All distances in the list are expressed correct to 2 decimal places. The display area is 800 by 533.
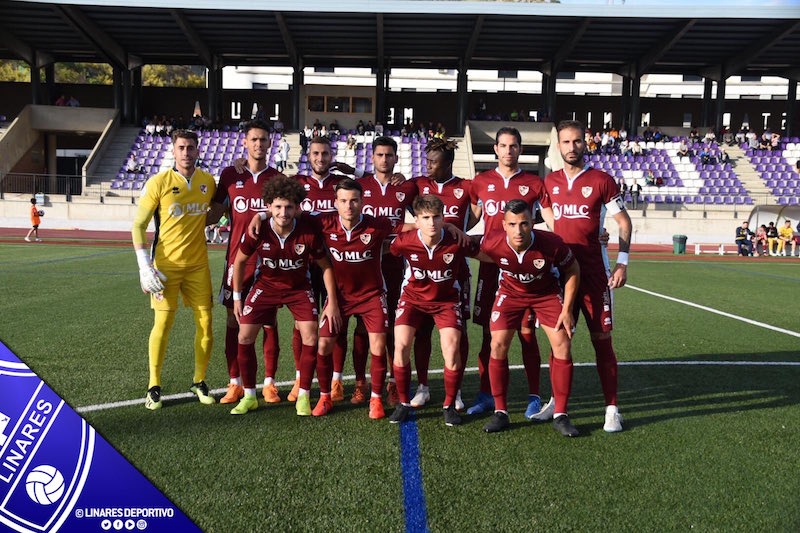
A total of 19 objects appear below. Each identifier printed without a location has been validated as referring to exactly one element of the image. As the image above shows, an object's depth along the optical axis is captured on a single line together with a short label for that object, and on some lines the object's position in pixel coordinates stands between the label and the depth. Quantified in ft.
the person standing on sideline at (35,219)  72.39
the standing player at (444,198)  17.39
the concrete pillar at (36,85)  116.06
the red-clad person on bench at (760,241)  79.15
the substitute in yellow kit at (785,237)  79.10
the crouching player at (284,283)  15.76
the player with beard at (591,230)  15.65
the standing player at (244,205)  17.35
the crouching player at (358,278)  16.12
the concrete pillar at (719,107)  120.57
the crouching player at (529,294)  14.76
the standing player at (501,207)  16.55
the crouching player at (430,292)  15.39
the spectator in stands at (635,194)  93.86
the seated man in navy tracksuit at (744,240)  77.46
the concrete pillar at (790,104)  125.70
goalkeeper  16.43
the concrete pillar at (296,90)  115.85
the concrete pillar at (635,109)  118.73
